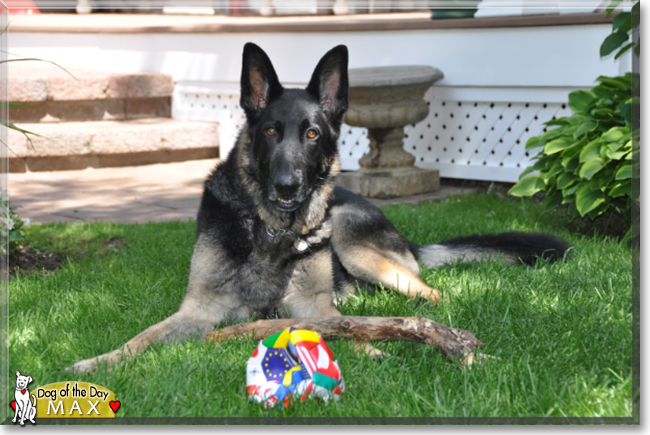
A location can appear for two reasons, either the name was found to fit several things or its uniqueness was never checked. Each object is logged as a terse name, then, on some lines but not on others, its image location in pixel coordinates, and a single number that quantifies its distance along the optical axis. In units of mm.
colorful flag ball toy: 2410
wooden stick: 2748
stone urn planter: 6648
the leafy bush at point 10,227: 4035
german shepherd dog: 3076
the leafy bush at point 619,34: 4461
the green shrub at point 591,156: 4668
